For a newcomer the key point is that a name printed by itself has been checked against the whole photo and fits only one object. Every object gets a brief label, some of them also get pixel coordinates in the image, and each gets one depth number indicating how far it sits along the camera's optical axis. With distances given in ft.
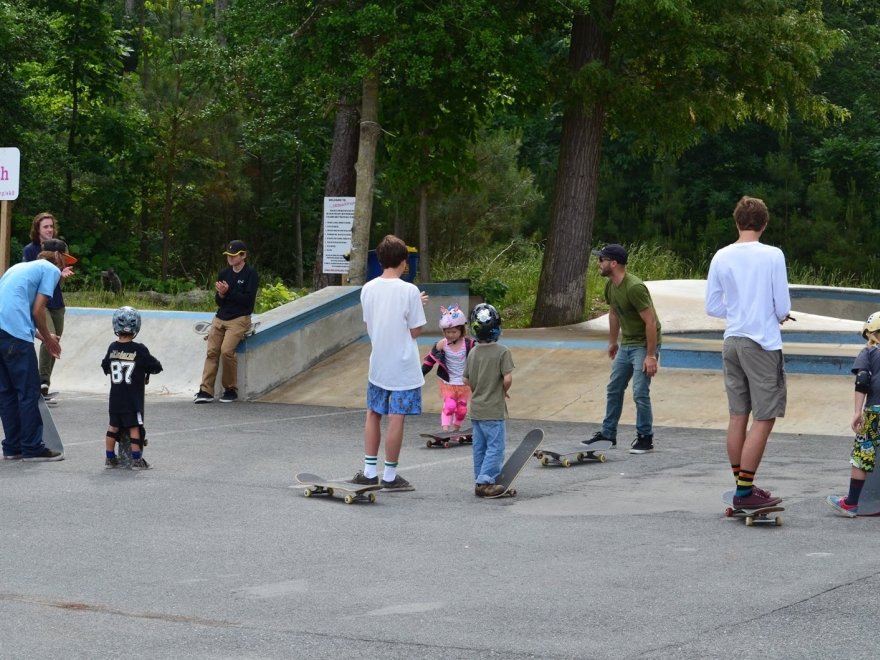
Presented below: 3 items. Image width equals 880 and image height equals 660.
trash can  68.03
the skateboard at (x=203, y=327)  55.42
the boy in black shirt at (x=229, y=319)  52.54
